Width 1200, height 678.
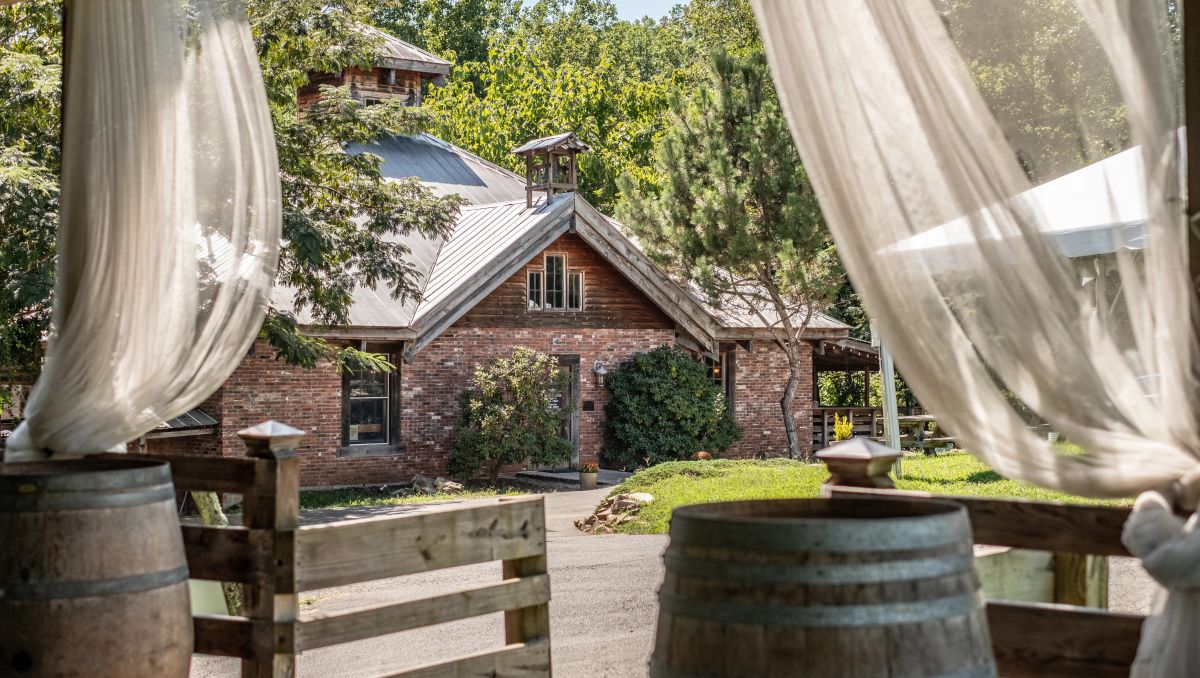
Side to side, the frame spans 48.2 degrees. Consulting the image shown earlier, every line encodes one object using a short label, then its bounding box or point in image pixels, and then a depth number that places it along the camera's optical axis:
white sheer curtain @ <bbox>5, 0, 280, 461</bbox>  4.60
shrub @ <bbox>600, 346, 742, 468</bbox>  21.53
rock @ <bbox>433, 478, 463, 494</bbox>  19.09
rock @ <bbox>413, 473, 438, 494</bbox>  19.17
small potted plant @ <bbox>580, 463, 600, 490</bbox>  19.61
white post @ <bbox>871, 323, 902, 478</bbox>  15.80
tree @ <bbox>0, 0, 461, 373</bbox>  13.07
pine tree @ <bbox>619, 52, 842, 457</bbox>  22.34
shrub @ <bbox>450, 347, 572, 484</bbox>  19.77
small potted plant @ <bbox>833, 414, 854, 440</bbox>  21.69
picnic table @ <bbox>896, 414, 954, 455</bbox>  23.48
